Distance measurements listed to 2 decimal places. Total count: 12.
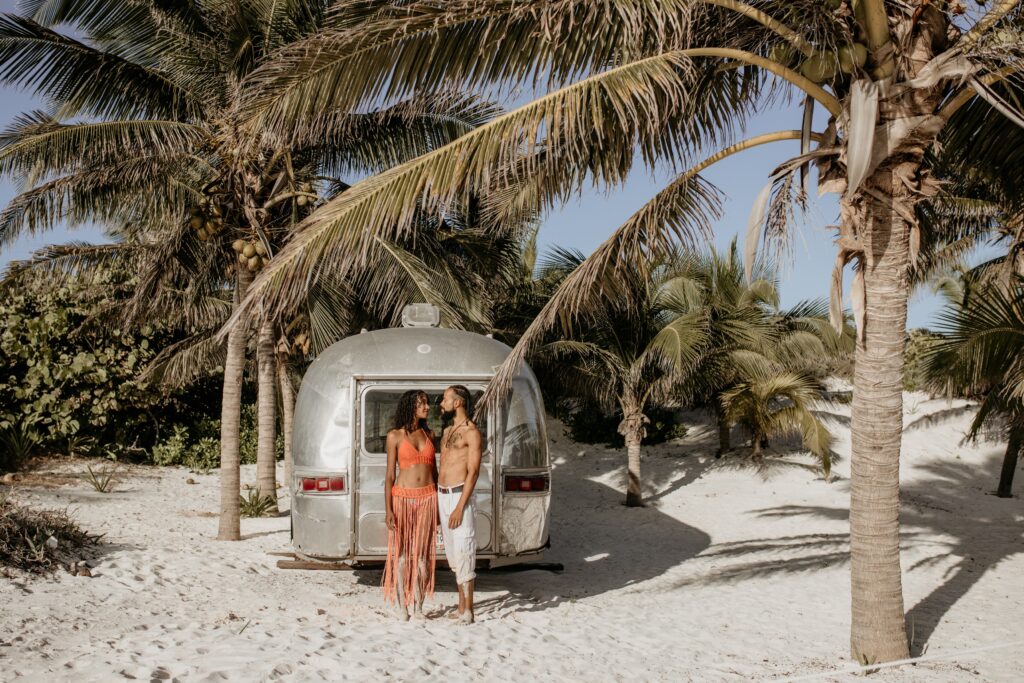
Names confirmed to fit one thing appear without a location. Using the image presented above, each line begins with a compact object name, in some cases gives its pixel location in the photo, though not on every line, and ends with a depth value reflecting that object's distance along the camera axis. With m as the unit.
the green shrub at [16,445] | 13.33
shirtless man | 5.91
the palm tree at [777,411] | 14.92
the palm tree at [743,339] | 15.55
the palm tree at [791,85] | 5.19
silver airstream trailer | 6.58
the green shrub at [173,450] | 16.09
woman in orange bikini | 6.02
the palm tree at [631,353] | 14.11
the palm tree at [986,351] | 8.55
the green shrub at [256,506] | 11.38
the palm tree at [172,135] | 8.94
